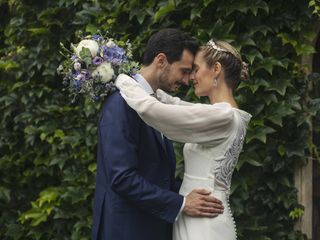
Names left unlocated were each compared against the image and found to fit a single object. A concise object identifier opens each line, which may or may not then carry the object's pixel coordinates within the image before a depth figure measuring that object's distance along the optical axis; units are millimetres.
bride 2674
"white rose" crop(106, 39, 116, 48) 2922
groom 2734
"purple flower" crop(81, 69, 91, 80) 2848
